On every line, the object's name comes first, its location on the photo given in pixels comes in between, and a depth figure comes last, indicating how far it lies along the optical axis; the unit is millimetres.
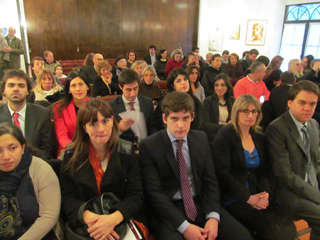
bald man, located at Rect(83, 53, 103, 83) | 5589
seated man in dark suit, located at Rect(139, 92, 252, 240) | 1823
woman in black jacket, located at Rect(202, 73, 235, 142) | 3295
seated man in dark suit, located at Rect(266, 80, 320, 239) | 2074
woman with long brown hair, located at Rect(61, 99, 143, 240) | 1691
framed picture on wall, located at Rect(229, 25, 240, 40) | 11281
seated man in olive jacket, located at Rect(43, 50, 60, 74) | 7086
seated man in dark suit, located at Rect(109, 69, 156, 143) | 2809
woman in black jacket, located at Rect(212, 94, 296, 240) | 2023
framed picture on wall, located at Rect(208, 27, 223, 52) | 12266
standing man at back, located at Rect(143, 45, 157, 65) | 9689
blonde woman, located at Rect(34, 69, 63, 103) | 3861
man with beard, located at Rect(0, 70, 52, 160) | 2371
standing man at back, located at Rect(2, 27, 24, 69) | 7336
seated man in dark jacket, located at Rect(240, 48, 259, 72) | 7719
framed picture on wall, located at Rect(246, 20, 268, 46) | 10164
